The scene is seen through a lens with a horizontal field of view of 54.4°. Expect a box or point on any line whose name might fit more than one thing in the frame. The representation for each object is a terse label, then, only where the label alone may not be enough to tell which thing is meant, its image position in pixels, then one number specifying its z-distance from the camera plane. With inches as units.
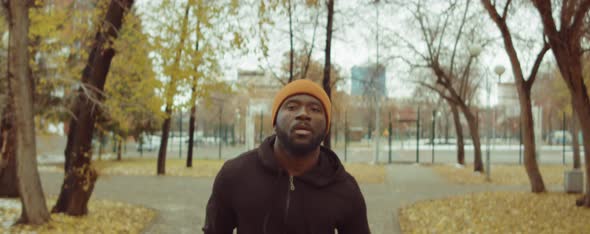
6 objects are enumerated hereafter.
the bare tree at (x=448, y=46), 896.3
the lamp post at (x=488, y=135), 756.6
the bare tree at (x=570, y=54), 465.6
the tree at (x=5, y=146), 490.9
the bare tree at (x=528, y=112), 569.0
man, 85.7
